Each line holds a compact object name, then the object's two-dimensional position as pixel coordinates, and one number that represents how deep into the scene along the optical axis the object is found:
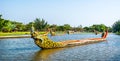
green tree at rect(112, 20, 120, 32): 56.63
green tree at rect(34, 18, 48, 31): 62.67
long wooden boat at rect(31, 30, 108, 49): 13.30
